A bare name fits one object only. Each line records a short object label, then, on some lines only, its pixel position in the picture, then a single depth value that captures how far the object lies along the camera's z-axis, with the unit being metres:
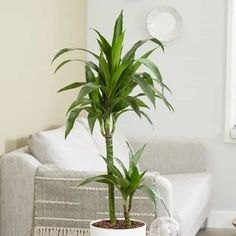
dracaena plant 2.82
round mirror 6.37
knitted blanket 3.89
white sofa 4.03
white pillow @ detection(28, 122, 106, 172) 4.21
